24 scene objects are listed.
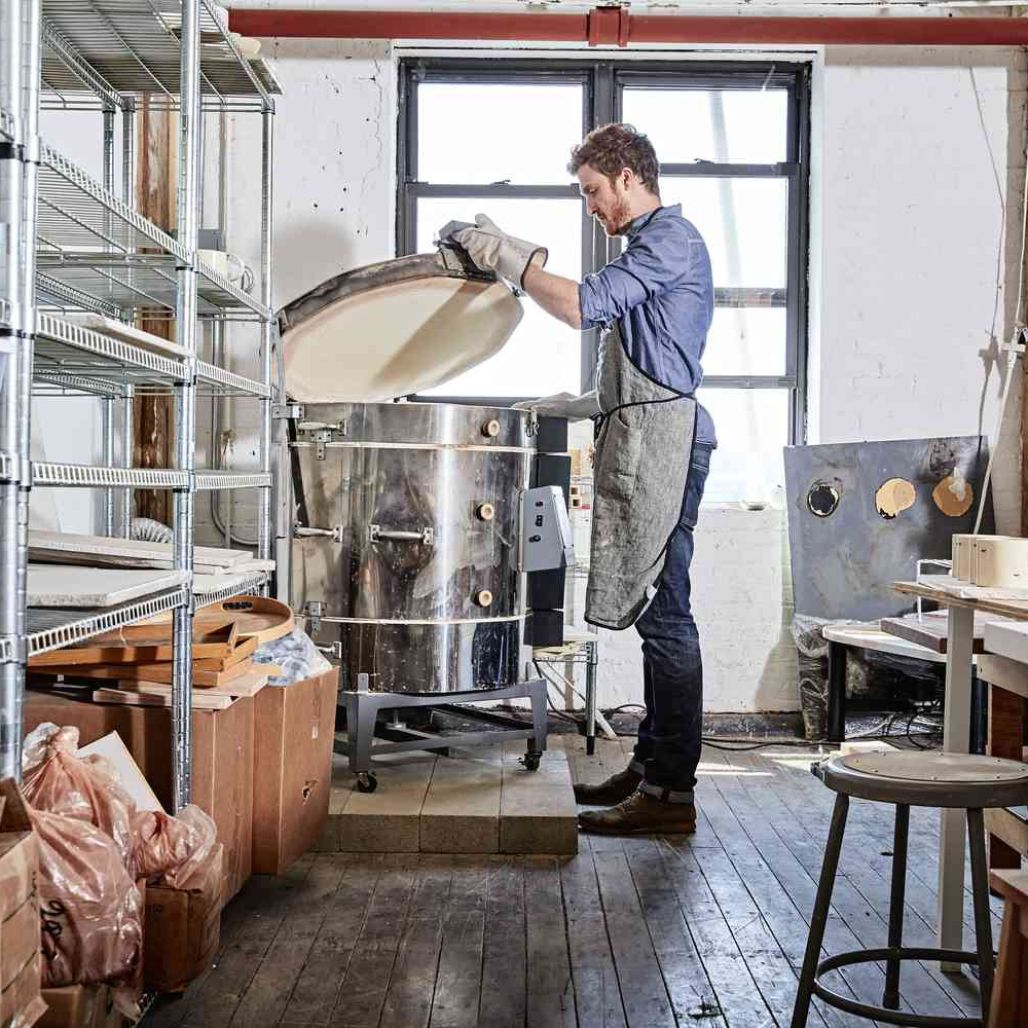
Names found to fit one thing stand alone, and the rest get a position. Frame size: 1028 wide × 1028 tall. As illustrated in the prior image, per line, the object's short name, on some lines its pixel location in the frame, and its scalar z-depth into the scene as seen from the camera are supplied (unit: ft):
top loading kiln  9.53
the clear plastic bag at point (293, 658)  8.09
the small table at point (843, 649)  11.60
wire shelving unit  4.33
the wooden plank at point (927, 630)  6.35
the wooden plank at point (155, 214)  12.70
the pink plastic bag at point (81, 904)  4.77
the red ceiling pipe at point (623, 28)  12.59
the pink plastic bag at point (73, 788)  5.08
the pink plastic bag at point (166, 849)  5.76
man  9.27
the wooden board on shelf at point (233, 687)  6.69
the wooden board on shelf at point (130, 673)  6.77
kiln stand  9.51
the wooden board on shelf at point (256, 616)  7.79
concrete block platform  8.78
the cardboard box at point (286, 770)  7.80
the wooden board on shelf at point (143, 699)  6.66
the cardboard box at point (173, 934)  5.83
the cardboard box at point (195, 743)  6.54
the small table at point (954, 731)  6.29
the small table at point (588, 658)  12.16
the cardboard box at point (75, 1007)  4.68
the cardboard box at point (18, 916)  3.96
